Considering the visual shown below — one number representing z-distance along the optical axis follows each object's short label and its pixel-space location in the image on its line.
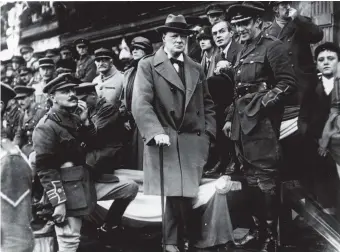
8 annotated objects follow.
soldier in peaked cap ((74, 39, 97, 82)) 7.05
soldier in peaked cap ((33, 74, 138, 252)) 3.84
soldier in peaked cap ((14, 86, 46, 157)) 6.82
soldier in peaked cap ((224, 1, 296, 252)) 3.72
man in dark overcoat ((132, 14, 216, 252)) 3.66
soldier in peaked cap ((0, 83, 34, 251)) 2.43
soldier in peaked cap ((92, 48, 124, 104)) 5.49
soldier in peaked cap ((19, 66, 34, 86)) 8.42
